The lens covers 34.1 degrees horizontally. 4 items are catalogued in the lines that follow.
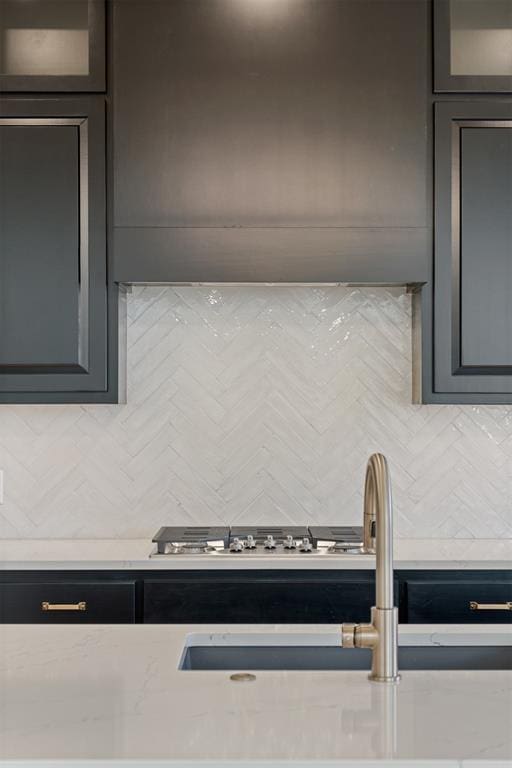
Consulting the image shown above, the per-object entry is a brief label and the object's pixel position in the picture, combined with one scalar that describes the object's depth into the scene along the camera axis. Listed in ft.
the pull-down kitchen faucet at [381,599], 4.12
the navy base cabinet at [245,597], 8.56
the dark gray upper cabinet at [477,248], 9.23
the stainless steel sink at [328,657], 5.03
